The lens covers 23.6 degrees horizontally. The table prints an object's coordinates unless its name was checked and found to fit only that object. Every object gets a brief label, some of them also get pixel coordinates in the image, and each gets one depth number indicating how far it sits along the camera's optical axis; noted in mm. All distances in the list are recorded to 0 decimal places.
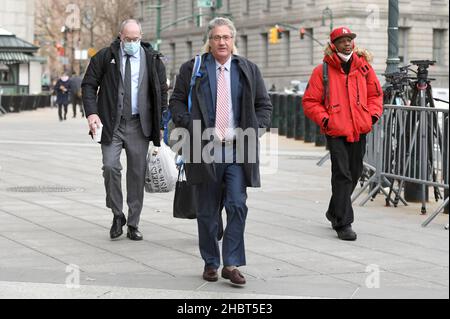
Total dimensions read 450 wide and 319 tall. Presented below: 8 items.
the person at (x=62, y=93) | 36438
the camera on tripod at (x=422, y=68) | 11688
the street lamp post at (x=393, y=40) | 13758
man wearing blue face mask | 9094
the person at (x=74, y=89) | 40844
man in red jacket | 9500
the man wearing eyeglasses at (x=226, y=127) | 7262
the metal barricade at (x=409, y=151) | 10945
